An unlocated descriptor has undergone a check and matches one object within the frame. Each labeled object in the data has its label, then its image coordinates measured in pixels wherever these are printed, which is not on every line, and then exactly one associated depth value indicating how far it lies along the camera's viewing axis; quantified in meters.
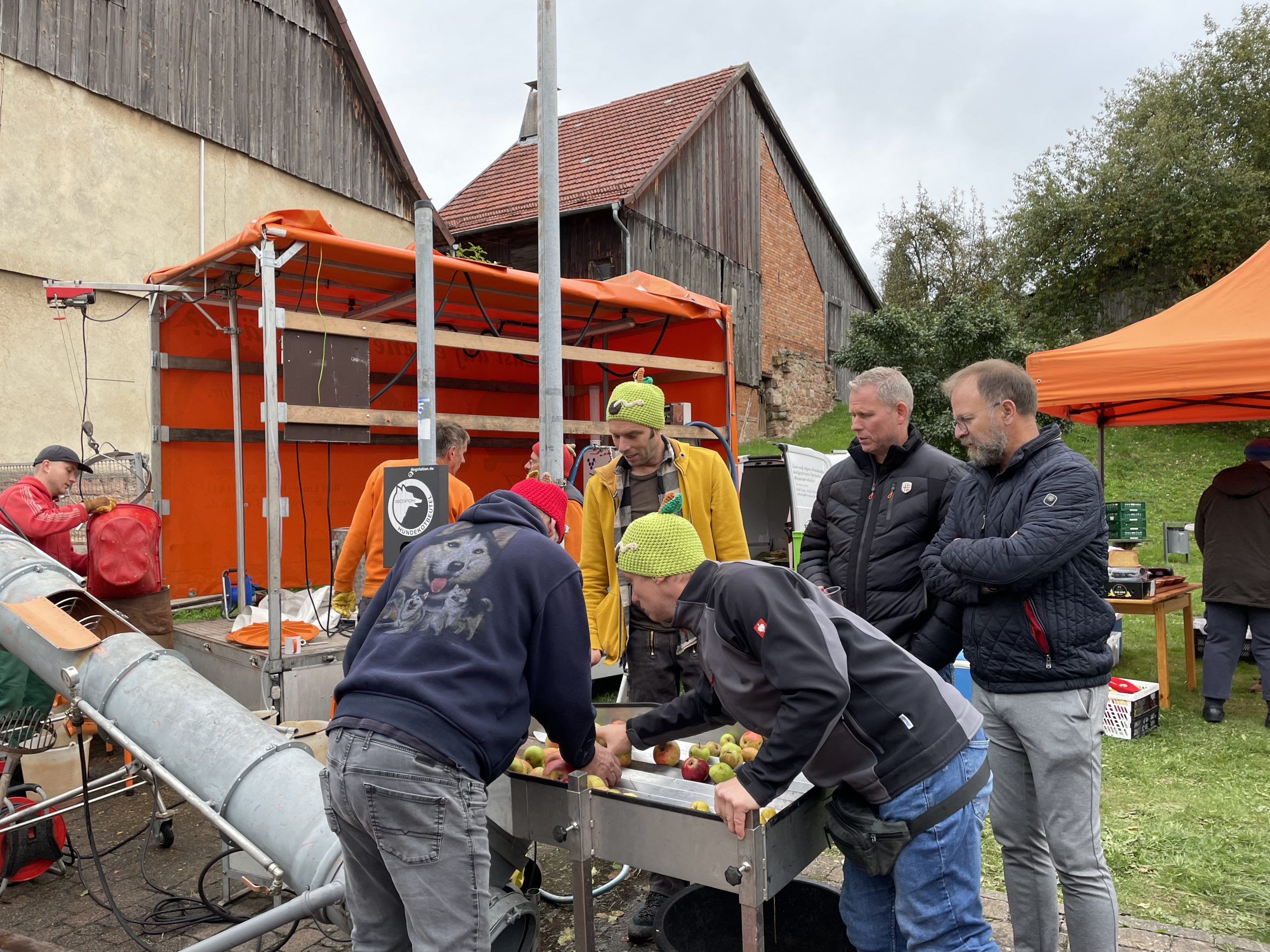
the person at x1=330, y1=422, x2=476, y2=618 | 4.75
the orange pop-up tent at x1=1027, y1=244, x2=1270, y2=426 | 5.67
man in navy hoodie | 1.96
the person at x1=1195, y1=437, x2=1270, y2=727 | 5.94
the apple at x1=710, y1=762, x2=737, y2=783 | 2.48
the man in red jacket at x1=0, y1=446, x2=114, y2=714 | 5.13
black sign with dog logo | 3.89
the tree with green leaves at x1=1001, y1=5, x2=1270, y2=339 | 20.91
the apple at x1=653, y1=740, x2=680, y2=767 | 2.67
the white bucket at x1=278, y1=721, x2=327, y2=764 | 3.99
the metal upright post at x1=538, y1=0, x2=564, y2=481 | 4.50
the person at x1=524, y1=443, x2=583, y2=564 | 5.75
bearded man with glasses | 2.52
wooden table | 6.13
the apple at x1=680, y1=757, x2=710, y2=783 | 2.51
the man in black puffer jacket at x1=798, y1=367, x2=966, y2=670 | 3.26
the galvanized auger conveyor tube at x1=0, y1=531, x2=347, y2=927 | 2.61
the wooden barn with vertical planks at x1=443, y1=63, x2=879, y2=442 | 17.34
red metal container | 5.39
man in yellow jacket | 3.49
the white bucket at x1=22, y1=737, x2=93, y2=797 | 4.69
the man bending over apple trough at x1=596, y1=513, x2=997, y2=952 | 2.01
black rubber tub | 2.86
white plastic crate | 5.57
